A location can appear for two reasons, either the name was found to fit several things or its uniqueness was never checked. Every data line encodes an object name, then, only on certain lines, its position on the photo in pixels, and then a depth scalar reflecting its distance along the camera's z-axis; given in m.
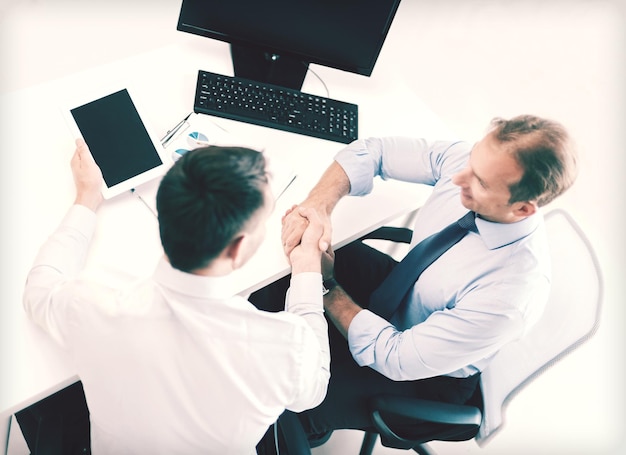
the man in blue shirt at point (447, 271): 1.17
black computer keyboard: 1.50
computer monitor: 1.45
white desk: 1.09
